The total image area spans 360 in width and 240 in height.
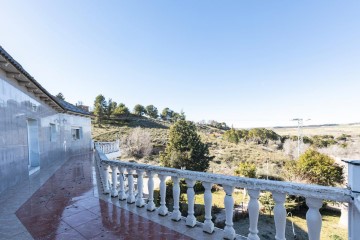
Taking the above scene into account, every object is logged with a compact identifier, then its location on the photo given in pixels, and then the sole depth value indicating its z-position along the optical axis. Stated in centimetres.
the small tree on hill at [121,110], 4094
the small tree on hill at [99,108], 3838
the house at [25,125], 556
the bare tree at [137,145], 2723
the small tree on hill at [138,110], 4678
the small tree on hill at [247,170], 1569
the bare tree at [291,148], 2772
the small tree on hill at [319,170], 1307
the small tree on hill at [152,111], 5036
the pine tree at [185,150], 2119
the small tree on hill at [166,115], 5358
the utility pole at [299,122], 3061
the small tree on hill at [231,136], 3772
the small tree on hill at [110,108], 4025
